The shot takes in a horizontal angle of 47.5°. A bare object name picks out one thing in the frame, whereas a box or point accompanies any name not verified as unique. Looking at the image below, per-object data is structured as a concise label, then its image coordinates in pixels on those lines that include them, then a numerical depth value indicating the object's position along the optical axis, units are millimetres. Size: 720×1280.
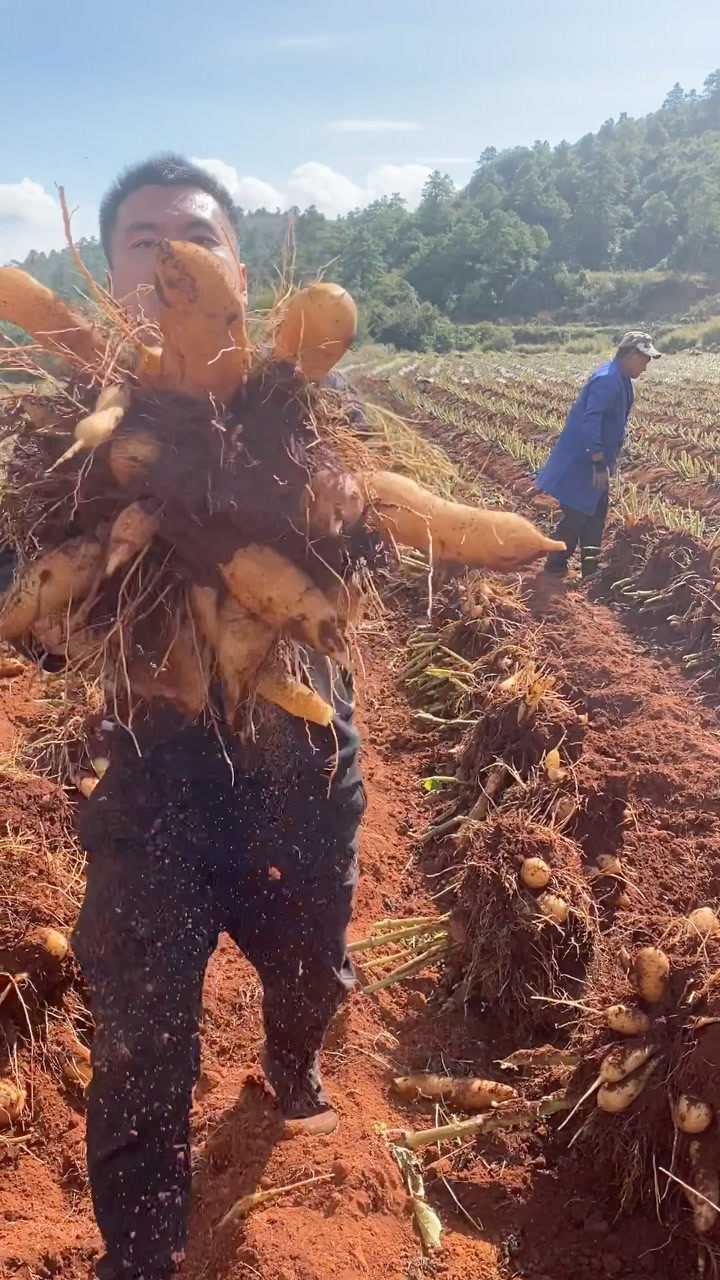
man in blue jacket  5988
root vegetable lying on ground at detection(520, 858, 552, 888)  2553
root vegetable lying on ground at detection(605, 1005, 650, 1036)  1976
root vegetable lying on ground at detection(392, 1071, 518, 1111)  2256
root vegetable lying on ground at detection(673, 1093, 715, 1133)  1747
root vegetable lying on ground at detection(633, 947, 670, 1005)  1980
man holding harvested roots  1515
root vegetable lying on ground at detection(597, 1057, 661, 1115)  1901
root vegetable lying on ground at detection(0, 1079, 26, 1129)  2119
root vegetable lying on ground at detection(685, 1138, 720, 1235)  1701
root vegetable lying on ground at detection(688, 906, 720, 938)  2102
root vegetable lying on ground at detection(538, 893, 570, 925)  2490
